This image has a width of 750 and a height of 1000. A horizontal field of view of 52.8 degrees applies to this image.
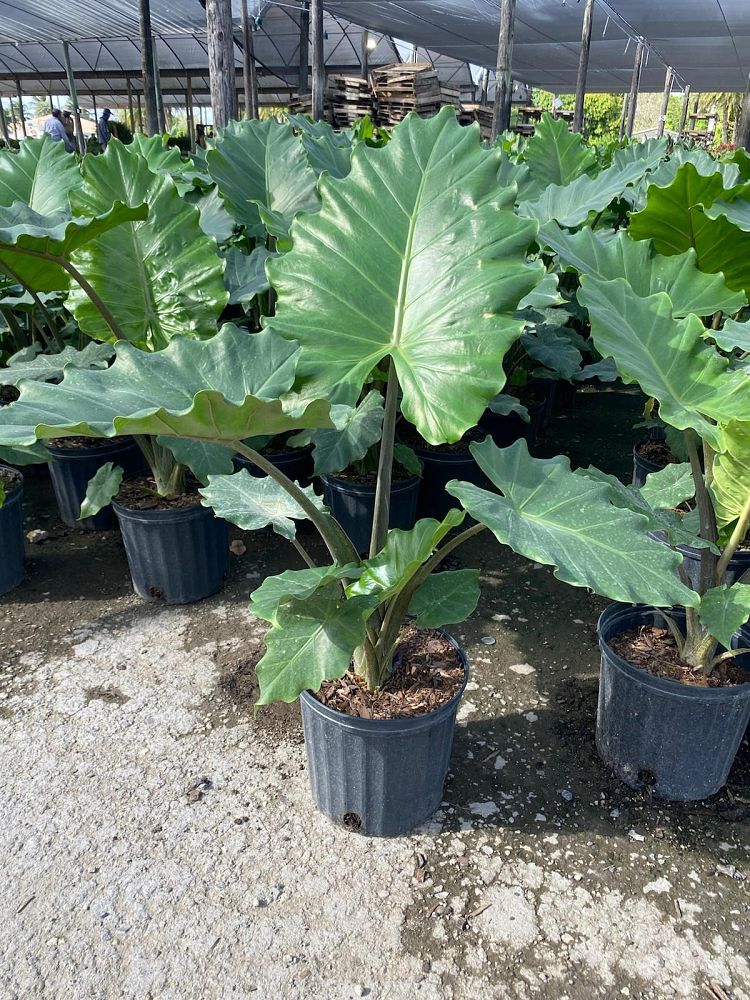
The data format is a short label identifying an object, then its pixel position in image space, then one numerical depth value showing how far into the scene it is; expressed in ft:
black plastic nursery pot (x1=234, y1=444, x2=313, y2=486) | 9.16
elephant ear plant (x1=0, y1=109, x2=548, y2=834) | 4.06
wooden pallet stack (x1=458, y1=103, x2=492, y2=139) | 31.50
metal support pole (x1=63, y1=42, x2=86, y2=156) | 31.73
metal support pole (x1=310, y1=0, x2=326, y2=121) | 22.08
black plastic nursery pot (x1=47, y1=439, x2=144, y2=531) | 8.92
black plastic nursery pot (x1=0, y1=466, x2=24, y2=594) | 7.92
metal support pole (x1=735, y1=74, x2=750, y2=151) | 17.81
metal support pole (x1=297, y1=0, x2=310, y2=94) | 33.42
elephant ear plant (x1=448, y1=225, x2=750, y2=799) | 3.91
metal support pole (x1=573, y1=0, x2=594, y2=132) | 32.24
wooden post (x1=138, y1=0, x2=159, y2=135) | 19.17
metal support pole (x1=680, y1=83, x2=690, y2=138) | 54.67
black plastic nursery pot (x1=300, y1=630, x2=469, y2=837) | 4.86
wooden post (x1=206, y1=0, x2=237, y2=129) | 14.33
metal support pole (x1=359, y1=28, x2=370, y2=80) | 36.58
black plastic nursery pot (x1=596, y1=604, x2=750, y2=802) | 5.18
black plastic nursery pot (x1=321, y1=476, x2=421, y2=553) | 8.29
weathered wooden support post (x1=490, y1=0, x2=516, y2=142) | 23.27
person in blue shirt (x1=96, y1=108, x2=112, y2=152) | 32.04
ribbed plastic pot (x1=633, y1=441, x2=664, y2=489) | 8.95
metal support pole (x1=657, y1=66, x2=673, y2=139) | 45.57
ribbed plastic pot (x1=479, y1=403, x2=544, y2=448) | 11.30
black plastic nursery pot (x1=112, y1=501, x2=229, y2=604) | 7.61
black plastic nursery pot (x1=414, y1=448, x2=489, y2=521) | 9.24
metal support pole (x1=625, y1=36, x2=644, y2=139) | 40.81
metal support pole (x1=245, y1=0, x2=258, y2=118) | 25.39
